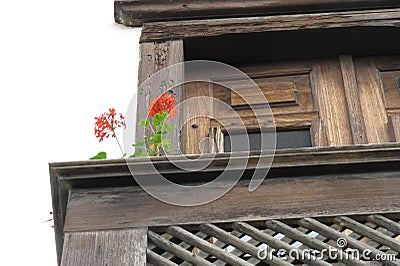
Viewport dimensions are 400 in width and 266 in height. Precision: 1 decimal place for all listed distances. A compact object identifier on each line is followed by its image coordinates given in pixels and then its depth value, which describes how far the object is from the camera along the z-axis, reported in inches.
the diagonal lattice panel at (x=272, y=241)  210.7
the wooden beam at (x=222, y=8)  339.7
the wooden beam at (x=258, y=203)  219.0
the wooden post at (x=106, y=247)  210.4
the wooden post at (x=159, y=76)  293.5
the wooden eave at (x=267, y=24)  332.1
